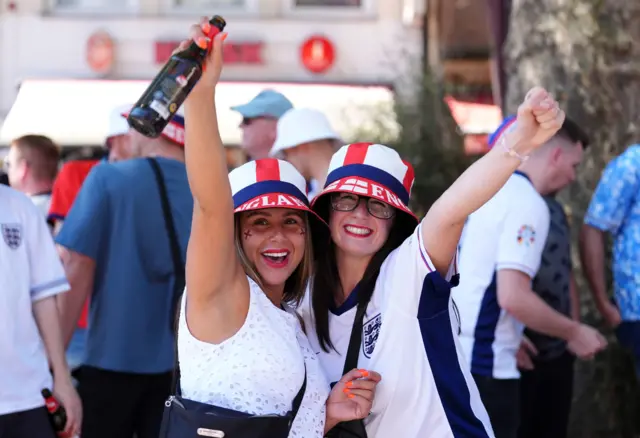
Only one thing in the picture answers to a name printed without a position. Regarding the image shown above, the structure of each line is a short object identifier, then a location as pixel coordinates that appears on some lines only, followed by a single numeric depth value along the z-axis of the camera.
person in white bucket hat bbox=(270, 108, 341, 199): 5.51
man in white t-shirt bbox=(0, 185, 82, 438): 3.85
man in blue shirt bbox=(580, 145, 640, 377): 5.16
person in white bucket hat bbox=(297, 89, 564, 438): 2.86
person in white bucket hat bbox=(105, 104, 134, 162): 5.47
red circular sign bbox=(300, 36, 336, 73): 14.44
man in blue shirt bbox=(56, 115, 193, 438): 4.67
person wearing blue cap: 6.23
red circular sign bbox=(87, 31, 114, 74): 14.29
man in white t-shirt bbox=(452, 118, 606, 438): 4.59
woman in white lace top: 2.62
